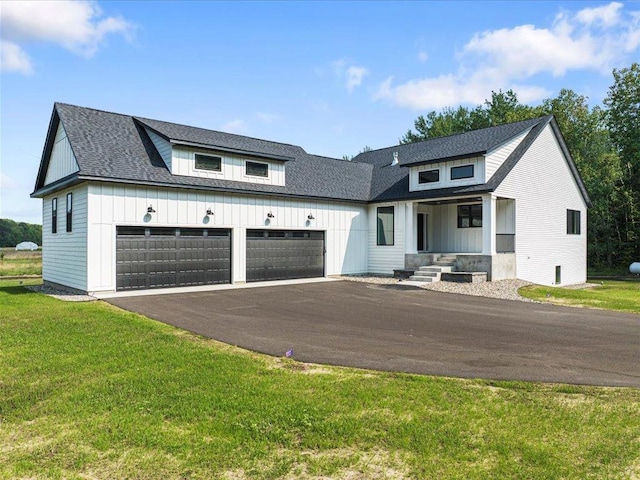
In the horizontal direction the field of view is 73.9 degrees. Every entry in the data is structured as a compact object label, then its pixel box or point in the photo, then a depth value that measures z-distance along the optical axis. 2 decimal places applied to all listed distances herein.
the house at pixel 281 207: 14.55
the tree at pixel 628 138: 30.05
